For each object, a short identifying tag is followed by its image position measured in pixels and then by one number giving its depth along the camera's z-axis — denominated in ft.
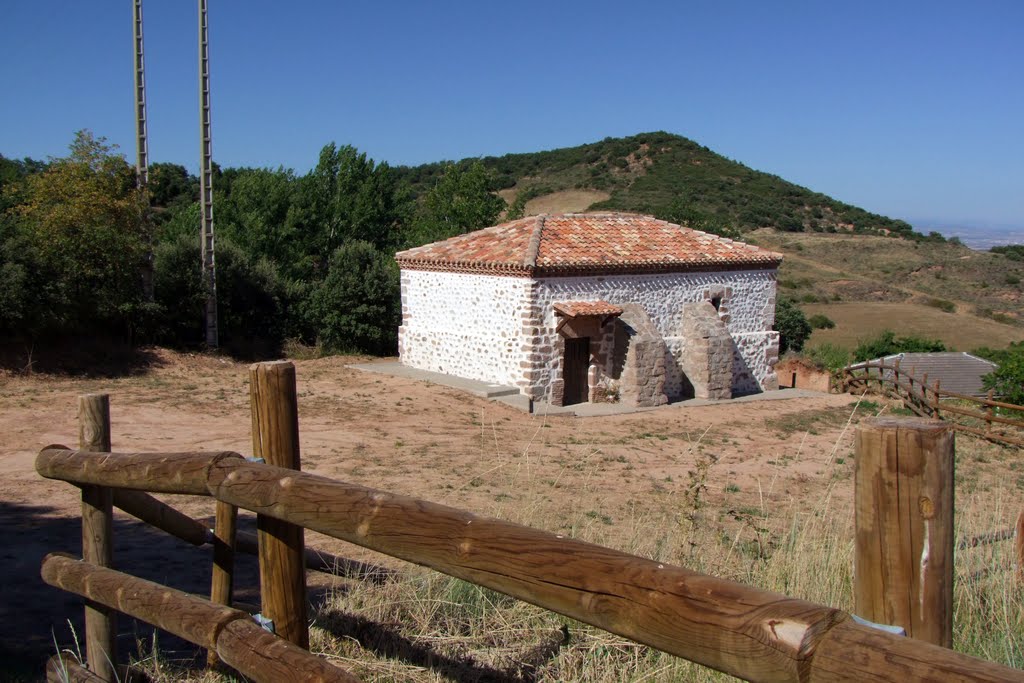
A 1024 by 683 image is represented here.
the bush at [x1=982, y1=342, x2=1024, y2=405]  67.26
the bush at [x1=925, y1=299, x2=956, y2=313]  146.48
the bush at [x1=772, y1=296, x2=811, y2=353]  102.43
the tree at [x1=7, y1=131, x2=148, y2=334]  61.57
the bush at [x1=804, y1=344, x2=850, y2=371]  82.54
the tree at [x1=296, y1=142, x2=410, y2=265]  110.42
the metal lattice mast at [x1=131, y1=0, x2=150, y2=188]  67.56
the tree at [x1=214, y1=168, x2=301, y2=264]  104.06
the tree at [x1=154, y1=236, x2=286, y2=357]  70.74
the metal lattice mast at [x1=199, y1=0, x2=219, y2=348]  69.46
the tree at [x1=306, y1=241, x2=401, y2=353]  76.84
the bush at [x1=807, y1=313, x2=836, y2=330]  129.80
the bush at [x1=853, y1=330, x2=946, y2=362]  98.27
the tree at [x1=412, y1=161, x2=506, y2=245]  104.01
